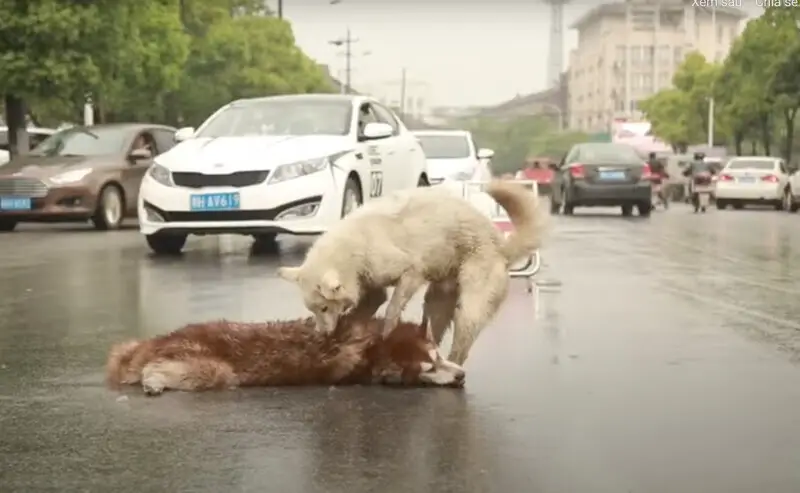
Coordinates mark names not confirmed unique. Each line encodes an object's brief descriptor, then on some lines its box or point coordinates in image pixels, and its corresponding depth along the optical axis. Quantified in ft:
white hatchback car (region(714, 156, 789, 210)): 117.19
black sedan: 83.76
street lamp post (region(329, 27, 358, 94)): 283.18
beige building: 392.27
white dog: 18.53
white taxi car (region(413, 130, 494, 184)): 64.54
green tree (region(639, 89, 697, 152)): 262.67
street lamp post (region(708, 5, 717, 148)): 233.35
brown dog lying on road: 18.98
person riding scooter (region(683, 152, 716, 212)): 97.74
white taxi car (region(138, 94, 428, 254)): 40.83
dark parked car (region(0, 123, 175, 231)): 59.00
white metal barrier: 32.24
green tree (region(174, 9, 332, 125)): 141.79
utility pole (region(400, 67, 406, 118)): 238.21
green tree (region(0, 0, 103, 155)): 79.46
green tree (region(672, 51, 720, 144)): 245.04
